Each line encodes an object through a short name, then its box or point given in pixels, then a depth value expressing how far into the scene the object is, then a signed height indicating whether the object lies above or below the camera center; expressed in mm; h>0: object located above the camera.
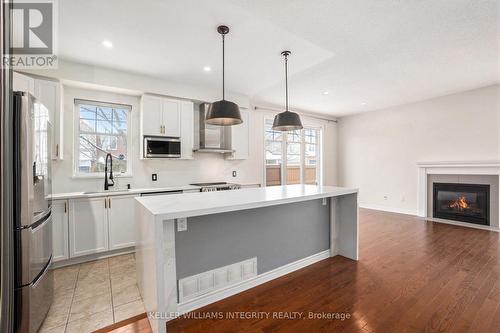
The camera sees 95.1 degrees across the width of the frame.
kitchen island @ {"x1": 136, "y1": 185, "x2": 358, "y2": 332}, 1704 -751
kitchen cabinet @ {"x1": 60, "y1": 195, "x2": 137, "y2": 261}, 2855 -809
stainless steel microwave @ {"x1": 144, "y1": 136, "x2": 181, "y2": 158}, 3722 +305
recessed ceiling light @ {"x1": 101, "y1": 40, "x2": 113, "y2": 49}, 2702 +1466
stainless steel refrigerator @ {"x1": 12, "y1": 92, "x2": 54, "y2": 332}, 1559 -348
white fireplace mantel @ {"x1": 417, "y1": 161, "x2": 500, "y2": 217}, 4289 -98
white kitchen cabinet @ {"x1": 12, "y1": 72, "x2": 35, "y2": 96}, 2772 +1026
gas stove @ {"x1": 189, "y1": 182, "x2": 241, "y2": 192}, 4035 -384
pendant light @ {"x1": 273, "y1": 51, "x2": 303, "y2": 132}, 2881 +555
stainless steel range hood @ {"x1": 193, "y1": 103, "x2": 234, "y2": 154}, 4336 +563
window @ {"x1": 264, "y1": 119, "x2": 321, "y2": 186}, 5789 +245
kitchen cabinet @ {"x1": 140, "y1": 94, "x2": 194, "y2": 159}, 3764 +788
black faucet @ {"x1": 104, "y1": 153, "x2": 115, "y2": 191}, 3543 -185
